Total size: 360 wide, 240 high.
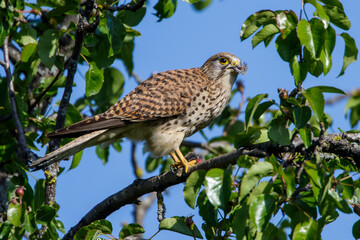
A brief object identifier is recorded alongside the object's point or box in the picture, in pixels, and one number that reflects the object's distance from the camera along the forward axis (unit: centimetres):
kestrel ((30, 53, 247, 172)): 908
